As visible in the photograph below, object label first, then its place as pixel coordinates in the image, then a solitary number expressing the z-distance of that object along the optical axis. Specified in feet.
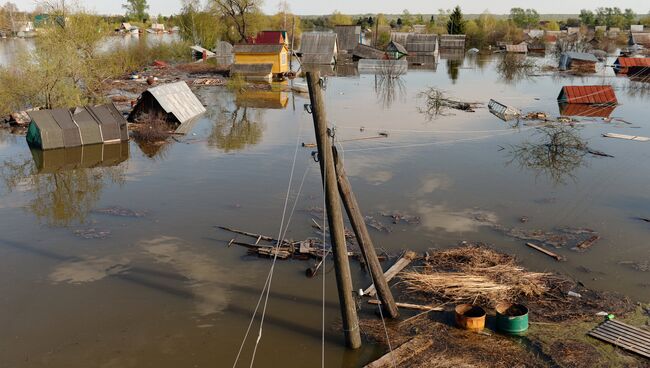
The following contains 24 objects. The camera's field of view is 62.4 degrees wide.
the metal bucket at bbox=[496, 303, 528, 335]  31.45
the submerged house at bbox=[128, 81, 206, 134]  92.02
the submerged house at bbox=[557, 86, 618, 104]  111.75
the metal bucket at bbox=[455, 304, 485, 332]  31.96
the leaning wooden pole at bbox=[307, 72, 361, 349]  27.43
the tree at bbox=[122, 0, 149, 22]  524.93
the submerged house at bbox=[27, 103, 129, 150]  75.61
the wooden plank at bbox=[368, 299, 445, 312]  34.71
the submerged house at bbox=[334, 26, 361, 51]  244.83
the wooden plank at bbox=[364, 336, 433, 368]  29.22
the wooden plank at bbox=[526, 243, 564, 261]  41.86
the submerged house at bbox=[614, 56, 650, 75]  165.68
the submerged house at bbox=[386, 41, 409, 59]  224.74
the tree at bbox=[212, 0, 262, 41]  214.07
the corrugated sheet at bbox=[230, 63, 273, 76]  153.99
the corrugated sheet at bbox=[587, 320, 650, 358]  29.78
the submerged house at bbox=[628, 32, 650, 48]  256.32
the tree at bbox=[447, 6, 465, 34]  306.23
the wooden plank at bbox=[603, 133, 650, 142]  80.73
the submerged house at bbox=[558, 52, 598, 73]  177.58
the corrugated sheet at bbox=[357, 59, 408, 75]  172.04
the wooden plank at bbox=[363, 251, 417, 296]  36.81
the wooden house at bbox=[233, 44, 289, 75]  155.84
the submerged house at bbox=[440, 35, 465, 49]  280.51
